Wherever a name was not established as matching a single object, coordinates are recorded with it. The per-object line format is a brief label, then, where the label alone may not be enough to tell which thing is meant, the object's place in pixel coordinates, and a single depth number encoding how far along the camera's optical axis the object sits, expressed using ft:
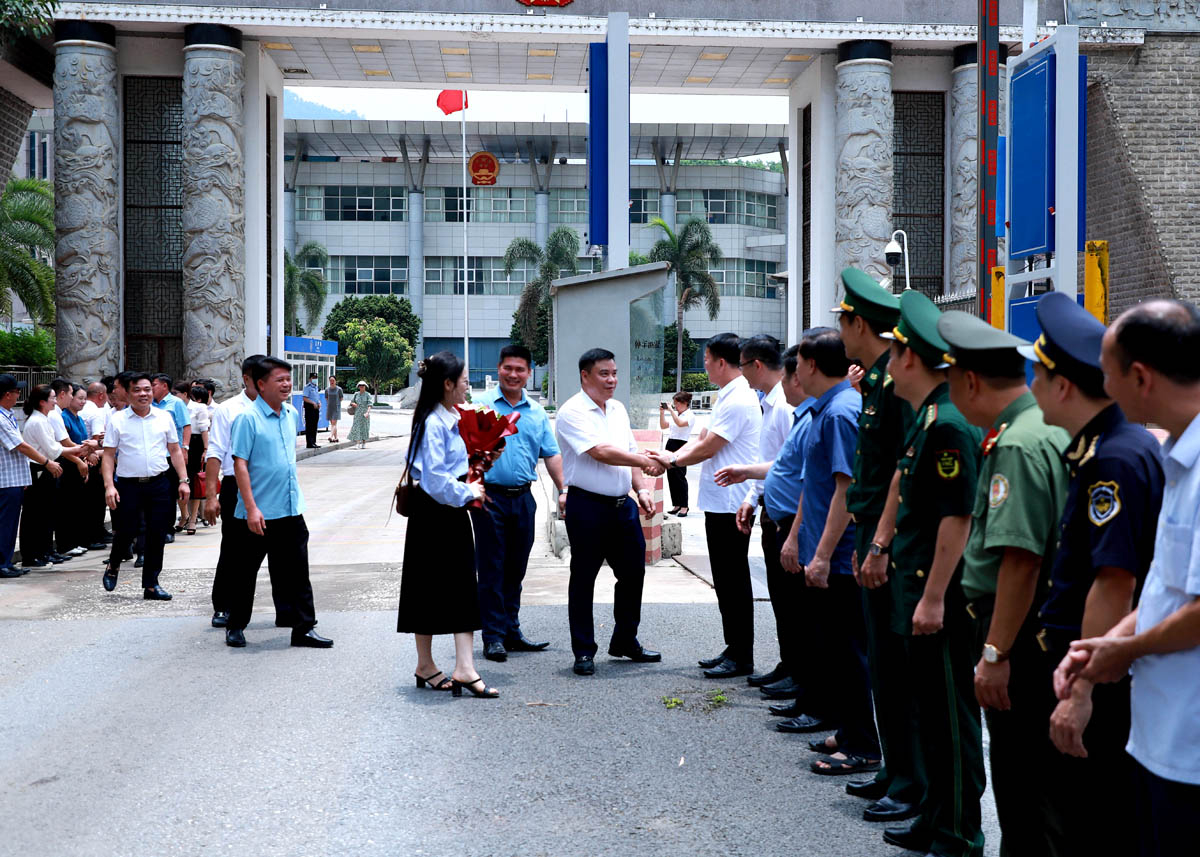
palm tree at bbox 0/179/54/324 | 115.55
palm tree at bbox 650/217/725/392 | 212.64
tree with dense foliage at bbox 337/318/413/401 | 222.89
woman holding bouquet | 22.21
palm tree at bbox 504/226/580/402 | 209.05
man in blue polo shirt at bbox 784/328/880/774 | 17.99
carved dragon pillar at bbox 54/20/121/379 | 85.97
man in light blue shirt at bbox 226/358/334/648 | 27.04
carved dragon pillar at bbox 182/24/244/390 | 86.94
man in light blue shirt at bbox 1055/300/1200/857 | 8.52
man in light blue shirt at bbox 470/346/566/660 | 26.23
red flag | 151.12
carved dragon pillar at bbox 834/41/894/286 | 90.02
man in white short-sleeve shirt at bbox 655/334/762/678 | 24.30
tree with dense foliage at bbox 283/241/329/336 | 216.33
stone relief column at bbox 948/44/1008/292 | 91.66
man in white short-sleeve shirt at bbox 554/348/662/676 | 24.49
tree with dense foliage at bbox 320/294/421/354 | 232.32
